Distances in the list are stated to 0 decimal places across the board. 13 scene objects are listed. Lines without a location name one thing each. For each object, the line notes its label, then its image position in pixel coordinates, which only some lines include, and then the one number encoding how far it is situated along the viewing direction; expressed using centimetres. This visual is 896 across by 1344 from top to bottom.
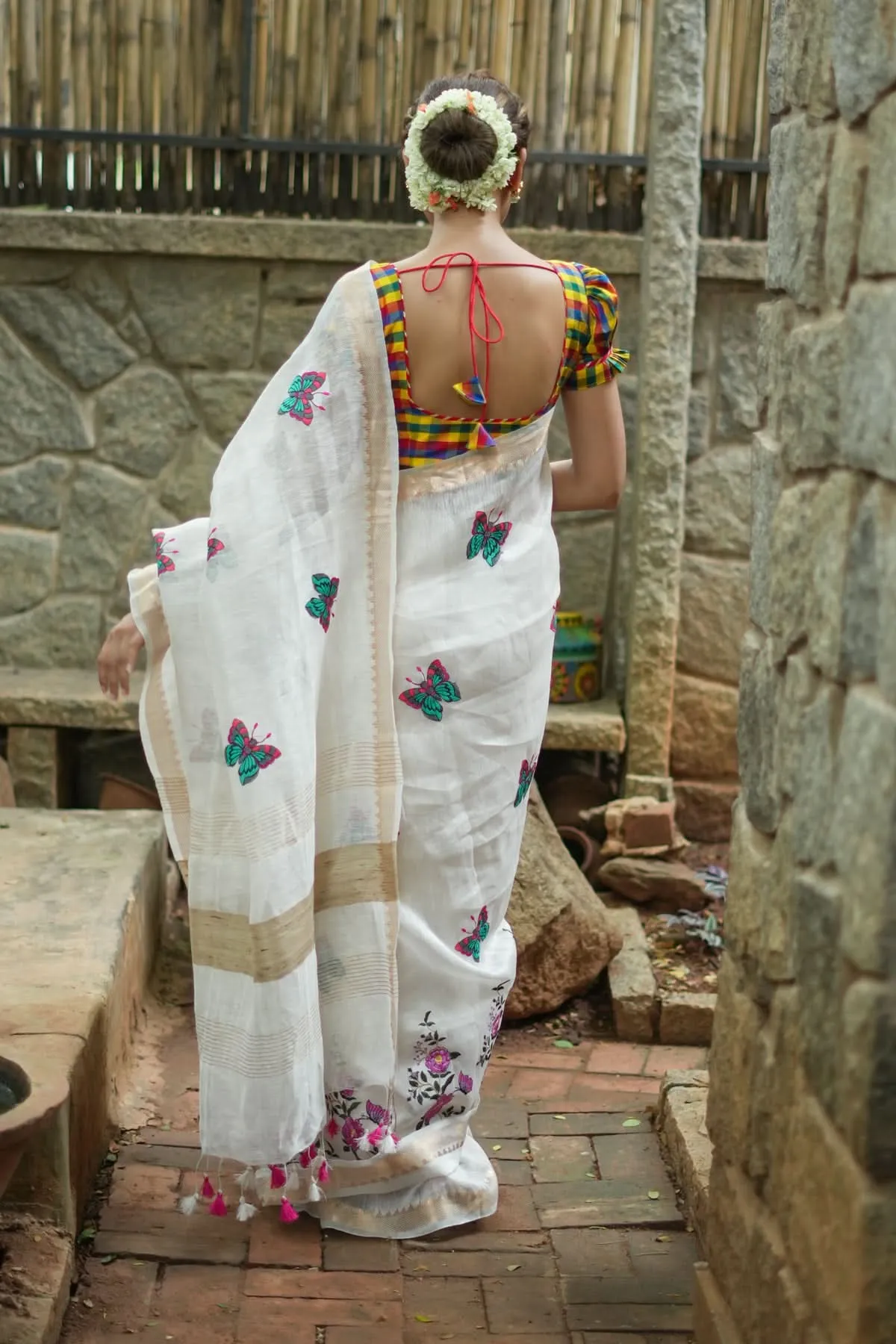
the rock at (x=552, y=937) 406
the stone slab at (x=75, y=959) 277
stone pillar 483
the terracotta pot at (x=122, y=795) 516
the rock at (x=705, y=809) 528
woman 277
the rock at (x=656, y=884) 476
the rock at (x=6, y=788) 486
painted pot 523
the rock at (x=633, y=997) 406
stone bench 504
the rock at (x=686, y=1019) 405
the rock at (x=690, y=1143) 301
